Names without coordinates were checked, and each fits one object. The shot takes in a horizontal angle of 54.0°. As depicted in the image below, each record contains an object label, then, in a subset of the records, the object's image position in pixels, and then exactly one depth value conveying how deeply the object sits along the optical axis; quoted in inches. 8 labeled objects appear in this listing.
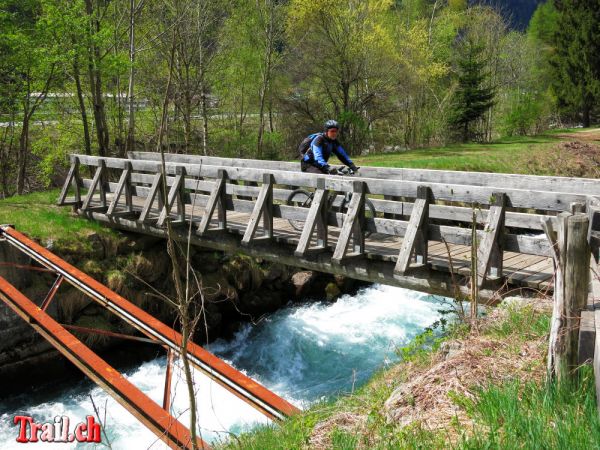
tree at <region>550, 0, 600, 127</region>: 1704.0
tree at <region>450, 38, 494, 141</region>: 1181.1
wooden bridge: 260.2
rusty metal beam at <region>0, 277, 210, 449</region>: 159.3
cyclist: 363.3
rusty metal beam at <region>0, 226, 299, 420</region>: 172.4
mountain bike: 336.1
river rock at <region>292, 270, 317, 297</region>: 546.9
